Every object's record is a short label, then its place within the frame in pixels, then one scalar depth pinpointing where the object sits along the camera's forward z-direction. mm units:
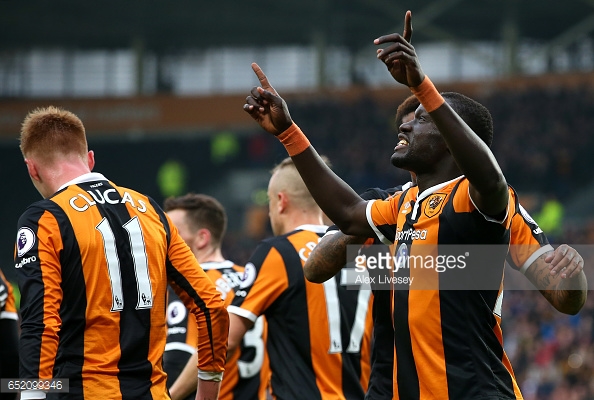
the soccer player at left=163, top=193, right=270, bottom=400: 11422
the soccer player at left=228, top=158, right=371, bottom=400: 10461
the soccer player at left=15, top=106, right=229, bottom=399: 7512
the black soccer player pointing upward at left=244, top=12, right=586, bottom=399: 6727
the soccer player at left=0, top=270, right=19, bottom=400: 11758
